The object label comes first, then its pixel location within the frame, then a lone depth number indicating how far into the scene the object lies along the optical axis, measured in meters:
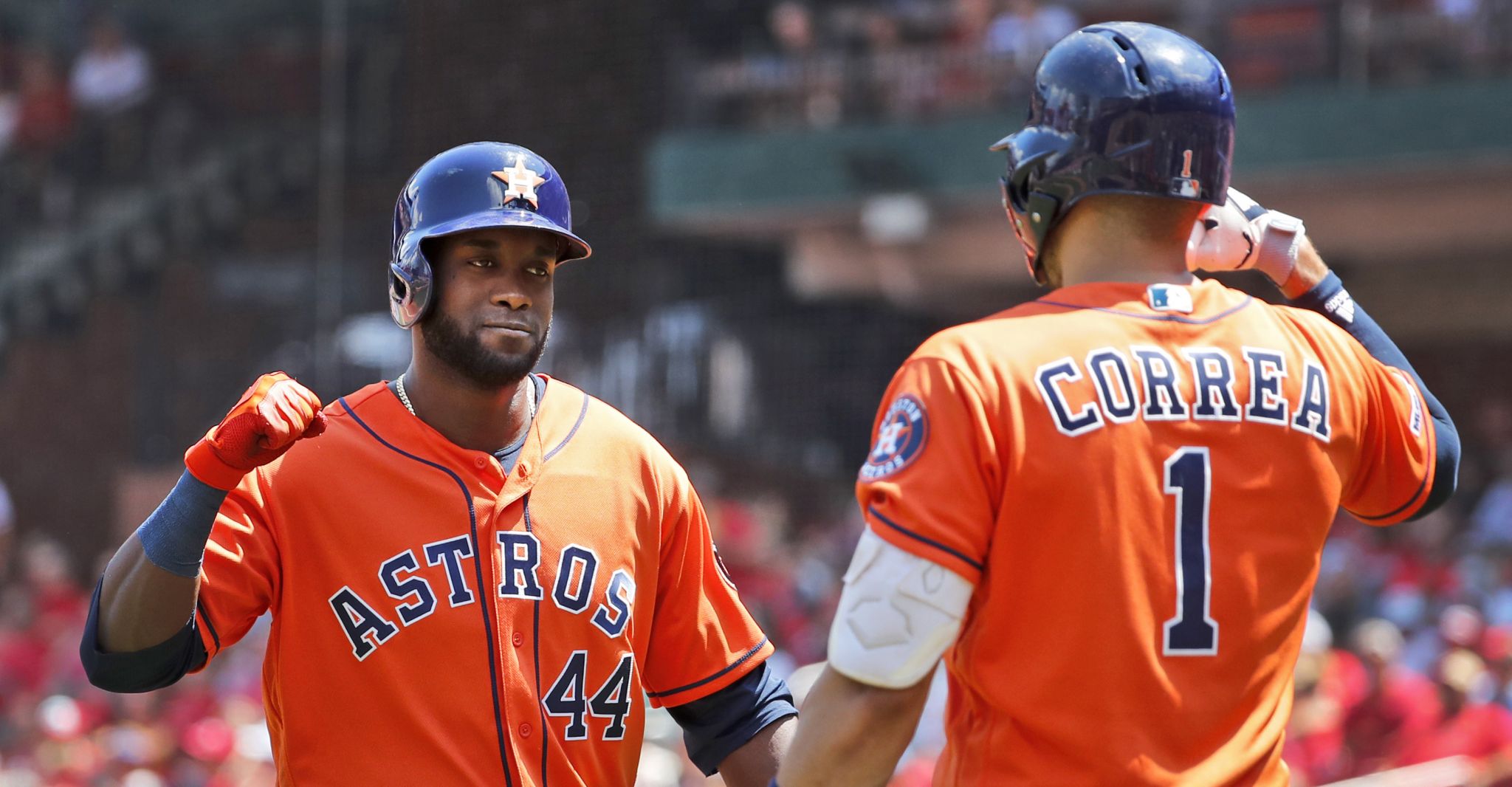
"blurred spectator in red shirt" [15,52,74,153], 31.27
